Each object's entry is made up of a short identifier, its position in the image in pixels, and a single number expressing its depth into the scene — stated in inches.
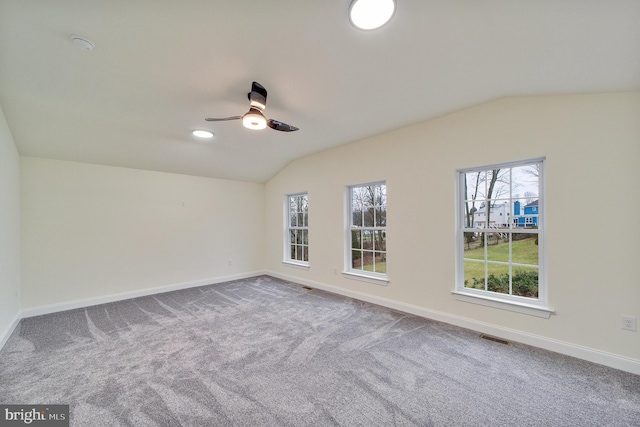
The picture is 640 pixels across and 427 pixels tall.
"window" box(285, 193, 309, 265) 214.1
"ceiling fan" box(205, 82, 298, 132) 92.7
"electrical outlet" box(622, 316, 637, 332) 84.2
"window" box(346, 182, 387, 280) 158.2
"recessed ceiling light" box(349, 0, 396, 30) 60.8
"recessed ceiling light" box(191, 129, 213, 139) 137.6
